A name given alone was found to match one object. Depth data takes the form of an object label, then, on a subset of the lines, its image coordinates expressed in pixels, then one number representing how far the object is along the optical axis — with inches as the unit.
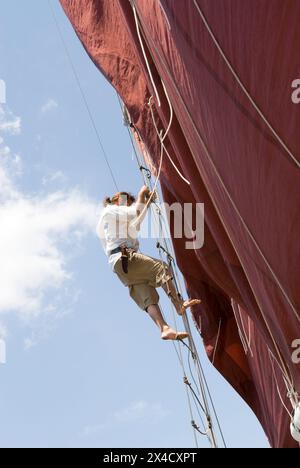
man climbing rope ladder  546.6
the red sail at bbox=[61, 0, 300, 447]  375.6
